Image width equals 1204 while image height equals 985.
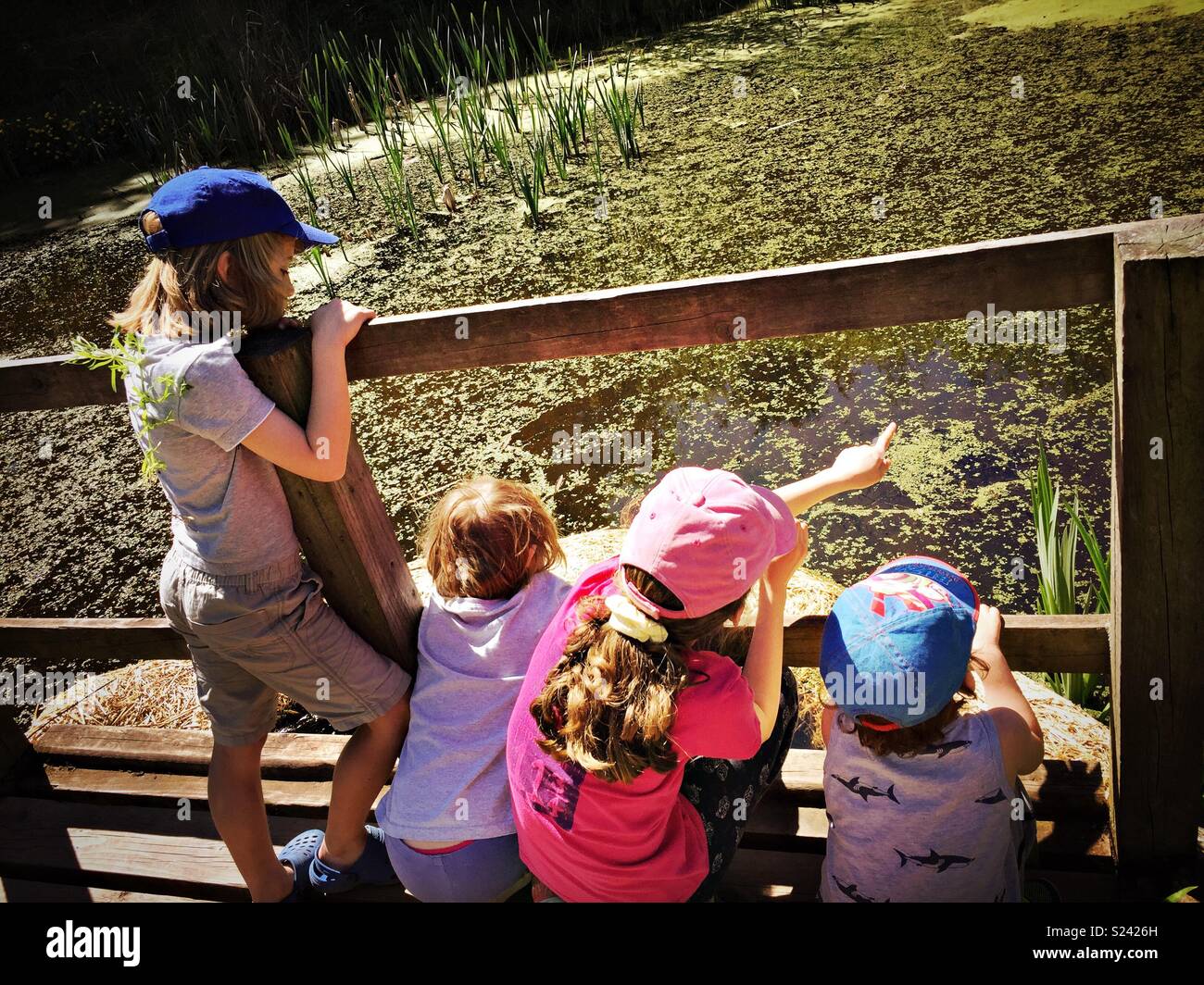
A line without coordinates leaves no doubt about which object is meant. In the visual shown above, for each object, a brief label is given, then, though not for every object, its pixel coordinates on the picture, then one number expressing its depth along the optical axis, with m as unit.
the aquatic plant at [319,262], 3.54
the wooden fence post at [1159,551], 0.88
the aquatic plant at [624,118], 3.96
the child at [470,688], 1.14
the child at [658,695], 0.94
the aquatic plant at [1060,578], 1.63
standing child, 1.04
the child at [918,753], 0.96
